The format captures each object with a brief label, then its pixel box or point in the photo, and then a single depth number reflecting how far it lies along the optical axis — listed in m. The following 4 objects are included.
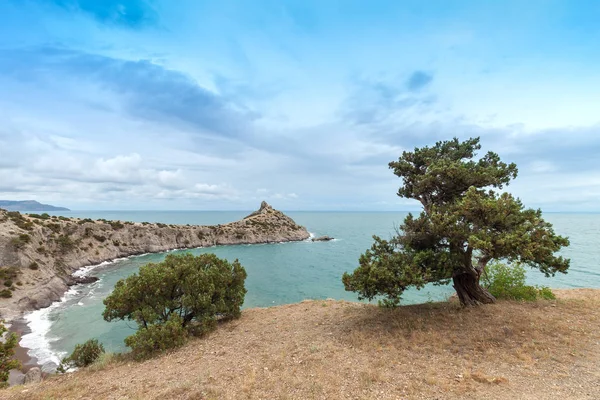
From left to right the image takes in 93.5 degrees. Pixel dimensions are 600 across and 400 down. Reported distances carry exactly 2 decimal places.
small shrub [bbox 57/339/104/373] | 17.92
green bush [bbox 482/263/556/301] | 19.41
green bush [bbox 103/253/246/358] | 19.08
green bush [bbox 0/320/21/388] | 14.77
